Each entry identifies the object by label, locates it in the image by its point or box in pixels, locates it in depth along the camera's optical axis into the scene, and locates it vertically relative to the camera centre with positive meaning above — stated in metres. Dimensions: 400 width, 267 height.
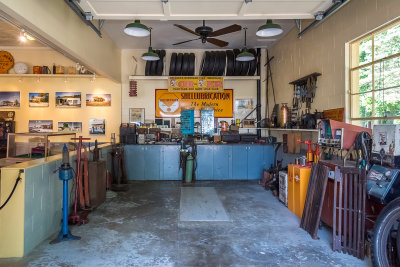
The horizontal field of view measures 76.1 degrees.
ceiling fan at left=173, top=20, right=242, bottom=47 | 4.81 +1.91
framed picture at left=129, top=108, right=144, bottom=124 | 7.45 +0.45
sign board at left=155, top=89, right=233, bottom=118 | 7.43 +0.83
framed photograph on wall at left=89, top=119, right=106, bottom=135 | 7.30 +0.13
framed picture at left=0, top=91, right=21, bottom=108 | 7.06 +0.87
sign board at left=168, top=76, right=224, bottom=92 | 7.18 +1.31
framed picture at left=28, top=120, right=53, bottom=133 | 7.15 +0.12
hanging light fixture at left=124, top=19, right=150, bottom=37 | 4.09 +1.65
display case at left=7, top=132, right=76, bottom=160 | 3.91 -0.31
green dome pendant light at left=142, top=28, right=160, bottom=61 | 5.77 +1.70
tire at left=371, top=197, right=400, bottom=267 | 2.34 -0.97
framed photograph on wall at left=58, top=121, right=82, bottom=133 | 7.23 +0.11
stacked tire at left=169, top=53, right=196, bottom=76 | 7.00 +1.83
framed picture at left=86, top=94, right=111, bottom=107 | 7.23 +0.86
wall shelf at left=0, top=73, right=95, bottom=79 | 6.63 +1.45
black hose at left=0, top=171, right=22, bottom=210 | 2.77 -0.63
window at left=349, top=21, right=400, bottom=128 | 3.10 +0.71
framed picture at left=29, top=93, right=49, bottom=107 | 7.12 +0.87
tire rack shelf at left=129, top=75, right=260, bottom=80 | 7.13 +1.49
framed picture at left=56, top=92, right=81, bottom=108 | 7.18 +0.88
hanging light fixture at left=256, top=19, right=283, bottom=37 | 4.15 +1.68
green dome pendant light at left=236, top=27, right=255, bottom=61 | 5.64 +1.67
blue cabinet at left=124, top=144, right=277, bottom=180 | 6.54 -0.78
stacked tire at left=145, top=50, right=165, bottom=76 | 7.01 +1.80
